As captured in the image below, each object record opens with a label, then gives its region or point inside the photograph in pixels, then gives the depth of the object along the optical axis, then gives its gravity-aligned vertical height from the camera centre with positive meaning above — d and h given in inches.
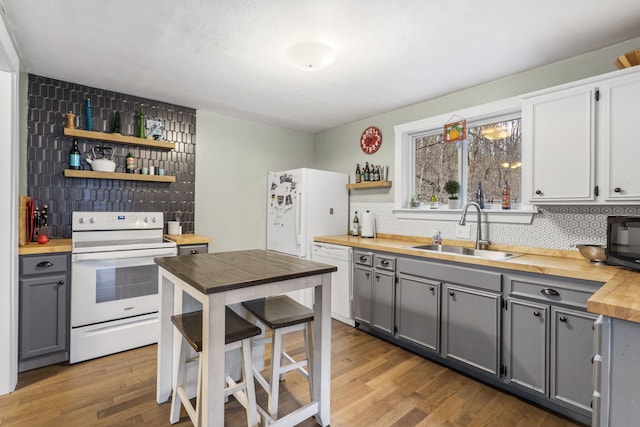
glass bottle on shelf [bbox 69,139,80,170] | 111.7 +19.3
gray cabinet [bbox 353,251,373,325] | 119.7 -27.9
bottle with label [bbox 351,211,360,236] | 151.6 -5.7
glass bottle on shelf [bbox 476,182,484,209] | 113.5 +6.9
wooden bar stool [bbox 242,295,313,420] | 66.2 -23.6
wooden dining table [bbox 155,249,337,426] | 54.8 -16.8
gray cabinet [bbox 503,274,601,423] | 70.4 -29.7
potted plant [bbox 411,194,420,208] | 135.9 +6.2
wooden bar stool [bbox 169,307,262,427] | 60.0 -28.9
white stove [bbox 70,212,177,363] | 97.4 -24.1
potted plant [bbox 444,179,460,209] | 120.8 +9.2
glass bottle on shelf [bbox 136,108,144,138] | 125.7 +35.2
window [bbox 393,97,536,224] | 108.0 +21.7
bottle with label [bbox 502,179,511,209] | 105.5 +6.2
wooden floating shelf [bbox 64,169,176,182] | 109.9 +14.0
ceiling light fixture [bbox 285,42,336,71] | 79.8 +42.0
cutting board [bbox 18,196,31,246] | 92.7 -2.6
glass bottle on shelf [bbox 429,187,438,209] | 130.4 +5.7
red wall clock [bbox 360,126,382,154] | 148.7 +36.6
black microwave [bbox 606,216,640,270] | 69.3 -5.5
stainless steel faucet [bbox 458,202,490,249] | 108.3 -3.1
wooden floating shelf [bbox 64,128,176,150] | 110.4 +28.1
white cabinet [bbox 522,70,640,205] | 74.7 +19.5
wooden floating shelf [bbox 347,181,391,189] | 141.6 +14.4
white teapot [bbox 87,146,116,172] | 115.6 +19.5
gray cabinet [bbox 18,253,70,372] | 89.4 -29.0
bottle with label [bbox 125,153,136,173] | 123.4 +19.2
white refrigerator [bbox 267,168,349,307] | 143.0 +2.4
